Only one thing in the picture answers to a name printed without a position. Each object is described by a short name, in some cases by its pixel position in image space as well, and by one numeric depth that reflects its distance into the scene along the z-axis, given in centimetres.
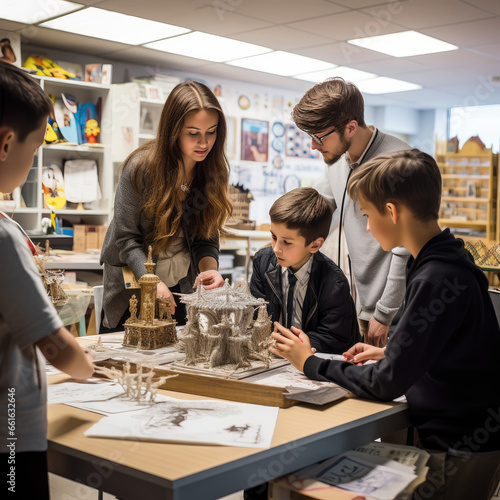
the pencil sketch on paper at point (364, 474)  110
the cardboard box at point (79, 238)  571
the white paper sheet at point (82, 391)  133
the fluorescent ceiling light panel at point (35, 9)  445
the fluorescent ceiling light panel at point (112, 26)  481
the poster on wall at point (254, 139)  779
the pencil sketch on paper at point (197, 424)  110
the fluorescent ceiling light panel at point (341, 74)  689
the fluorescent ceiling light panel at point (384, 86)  753
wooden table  96
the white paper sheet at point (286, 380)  144
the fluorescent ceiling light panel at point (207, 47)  552
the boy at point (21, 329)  96
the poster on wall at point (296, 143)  834
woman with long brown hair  204
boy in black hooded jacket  130
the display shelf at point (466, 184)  713
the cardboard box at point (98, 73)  571
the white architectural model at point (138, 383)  133
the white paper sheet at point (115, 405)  126
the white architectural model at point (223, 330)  150
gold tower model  169
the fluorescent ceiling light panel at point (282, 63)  628
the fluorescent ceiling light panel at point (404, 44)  547
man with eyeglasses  204
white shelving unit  539
